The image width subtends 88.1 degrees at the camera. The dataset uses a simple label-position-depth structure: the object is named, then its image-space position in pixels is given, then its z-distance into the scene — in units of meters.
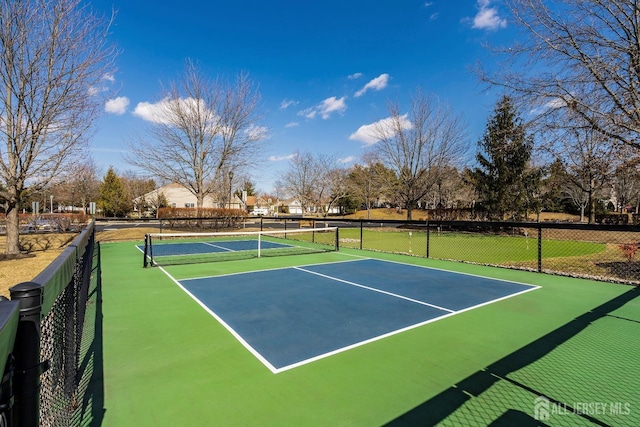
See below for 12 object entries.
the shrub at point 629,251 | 11.98
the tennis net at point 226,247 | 12.35
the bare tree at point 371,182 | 41.49
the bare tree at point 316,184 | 43.50
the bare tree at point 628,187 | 11.50
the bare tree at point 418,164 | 31.81
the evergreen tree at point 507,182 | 28.36
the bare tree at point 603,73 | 10.05
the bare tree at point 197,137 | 24.34
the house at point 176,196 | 57.19
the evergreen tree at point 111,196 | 50.72
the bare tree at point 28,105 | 11.56
